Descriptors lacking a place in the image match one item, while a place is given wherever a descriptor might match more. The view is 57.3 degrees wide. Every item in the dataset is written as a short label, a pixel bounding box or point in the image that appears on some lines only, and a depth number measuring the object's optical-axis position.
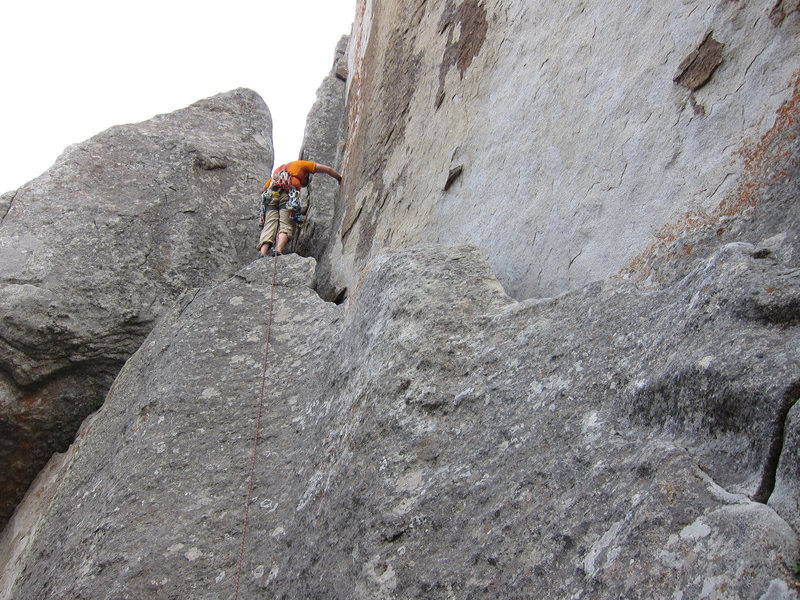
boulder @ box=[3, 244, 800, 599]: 1.80
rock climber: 6.58
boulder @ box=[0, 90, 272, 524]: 5.45
